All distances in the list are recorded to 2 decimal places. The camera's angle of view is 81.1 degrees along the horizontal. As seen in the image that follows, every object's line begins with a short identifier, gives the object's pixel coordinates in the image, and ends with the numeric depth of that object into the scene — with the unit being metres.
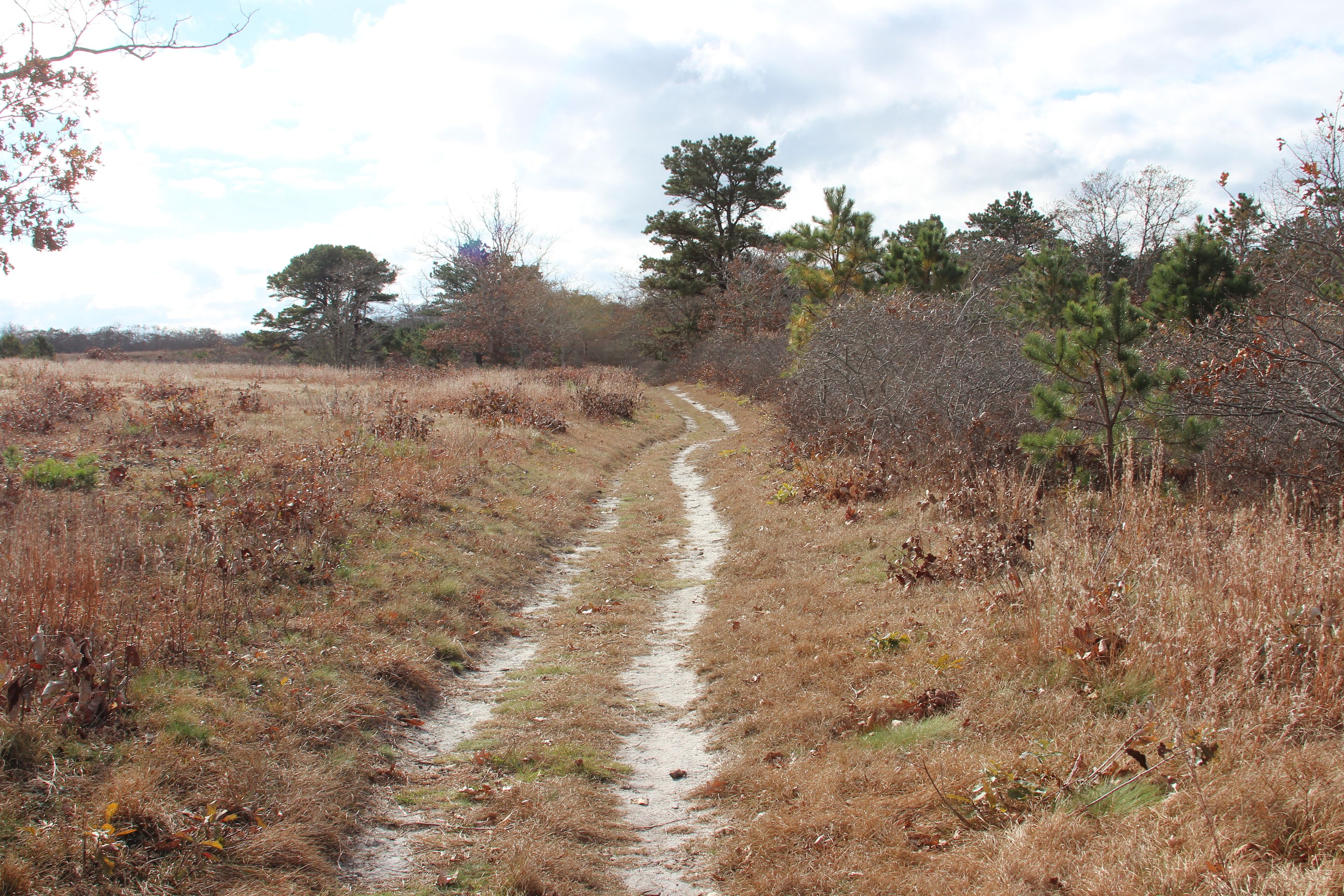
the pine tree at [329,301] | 45.59
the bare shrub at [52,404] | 10.84
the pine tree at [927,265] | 19.19
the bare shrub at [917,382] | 11.27
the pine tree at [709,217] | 43.09
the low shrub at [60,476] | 7.98
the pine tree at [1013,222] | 36.25
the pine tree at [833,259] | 20.89
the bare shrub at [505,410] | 17.94
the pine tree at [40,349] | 35.38
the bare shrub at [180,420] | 11.23
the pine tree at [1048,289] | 15.23
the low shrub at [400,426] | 13.17
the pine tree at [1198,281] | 12.01
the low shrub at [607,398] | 22.45
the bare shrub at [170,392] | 13.66
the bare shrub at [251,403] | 14.09
